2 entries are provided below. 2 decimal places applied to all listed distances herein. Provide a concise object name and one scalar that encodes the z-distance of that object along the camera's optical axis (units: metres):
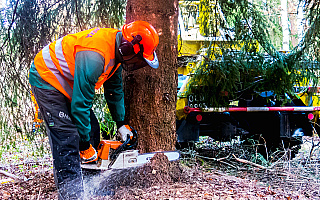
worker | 2.59
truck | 4.54
